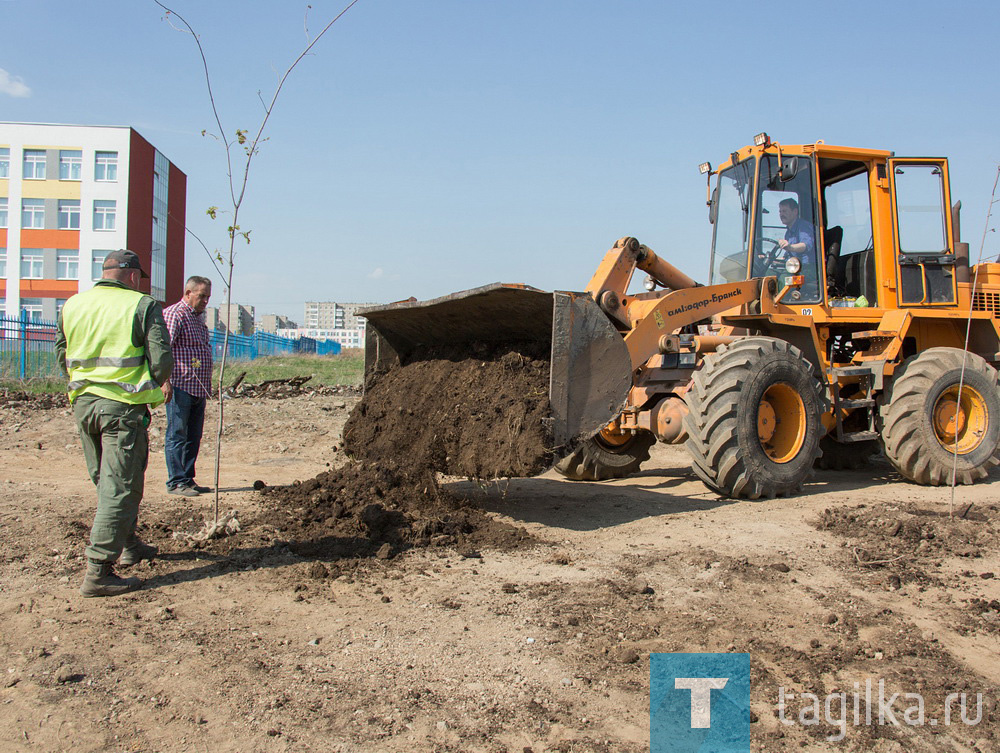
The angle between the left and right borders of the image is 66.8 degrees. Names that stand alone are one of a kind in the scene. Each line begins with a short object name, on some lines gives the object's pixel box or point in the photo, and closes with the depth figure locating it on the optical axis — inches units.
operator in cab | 299.0
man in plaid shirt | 250.6
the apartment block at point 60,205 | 1523.1
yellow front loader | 247.9
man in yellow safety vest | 156.3
